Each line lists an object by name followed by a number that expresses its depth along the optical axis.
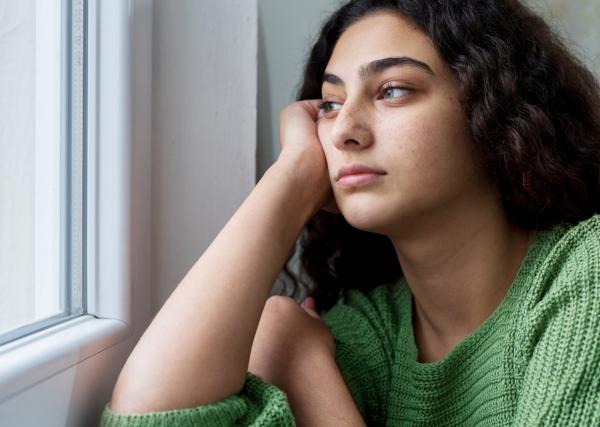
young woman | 0.71
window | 0.70
